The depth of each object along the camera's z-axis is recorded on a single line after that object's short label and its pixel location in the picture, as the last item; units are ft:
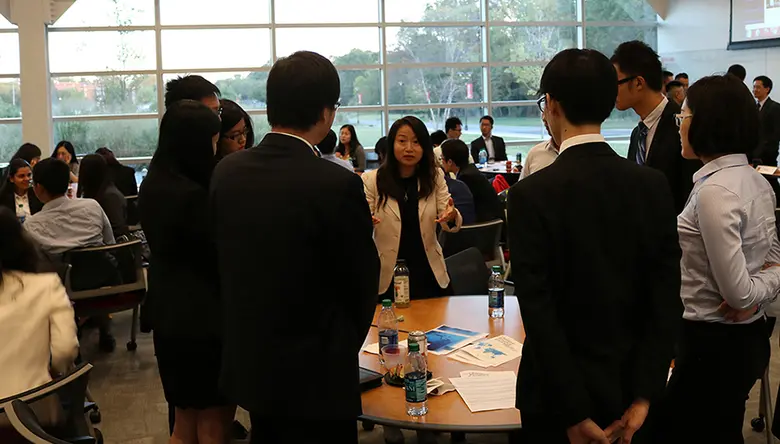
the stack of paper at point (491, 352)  8.20
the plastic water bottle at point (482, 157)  34.98
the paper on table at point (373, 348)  8.70
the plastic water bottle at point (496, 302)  10.02
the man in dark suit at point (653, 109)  10.31
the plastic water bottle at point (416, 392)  6.77
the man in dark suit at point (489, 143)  36.09
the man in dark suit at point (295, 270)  5.57
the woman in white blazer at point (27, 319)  7.82
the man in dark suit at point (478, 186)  18.01
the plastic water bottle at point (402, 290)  10.66
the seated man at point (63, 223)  14.89
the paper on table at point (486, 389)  6.93
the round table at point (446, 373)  6.54
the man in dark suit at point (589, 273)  5.15
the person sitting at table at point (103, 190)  17.25
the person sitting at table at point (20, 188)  18.53
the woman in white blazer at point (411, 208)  11.78
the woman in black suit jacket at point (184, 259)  7.46
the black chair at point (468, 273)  12.03
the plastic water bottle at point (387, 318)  8.92
